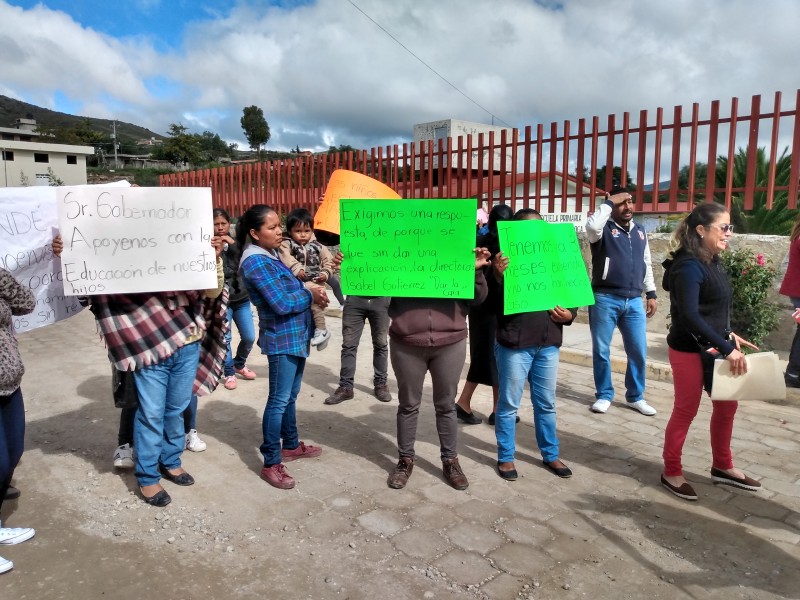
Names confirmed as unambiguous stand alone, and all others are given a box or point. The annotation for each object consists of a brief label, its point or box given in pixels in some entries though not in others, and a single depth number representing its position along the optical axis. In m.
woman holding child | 3.66
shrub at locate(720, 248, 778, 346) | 6.48
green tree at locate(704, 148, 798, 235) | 12.91
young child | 5.12
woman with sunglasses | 3.50
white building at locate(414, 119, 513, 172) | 15.98
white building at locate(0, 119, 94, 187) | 53.72
